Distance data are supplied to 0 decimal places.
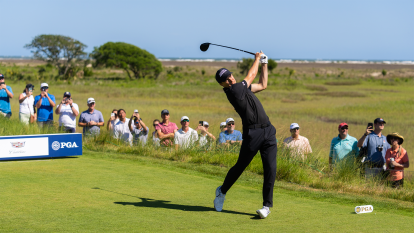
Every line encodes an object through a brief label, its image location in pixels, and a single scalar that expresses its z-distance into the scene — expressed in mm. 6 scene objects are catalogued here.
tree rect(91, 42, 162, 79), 74250
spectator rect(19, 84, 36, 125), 13320
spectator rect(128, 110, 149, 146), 12273
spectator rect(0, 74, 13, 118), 13258
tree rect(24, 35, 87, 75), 75312
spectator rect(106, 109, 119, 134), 13016
